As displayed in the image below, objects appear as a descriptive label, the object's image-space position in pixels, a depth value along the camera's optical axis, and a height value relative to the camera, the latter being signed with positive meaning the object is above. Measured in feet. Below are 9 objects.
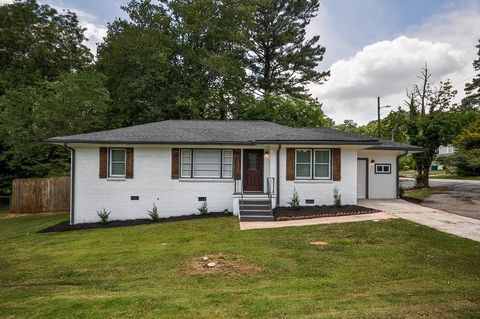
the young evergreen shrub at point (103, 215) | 42.73 -6.59
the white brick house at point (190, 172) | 43.93 -0.70
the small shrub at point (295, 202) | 42.07 -4.66
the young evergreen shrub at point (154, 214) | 43.32 -6.51
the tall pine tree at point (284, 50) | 96.73 +37.04
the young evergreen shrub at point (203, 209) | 44.09 -5.86
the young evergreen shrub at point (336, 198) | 42.88 -4.17
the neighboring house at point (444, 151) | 173.54 +10.22
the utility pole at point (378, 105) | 96.31 +19.06
